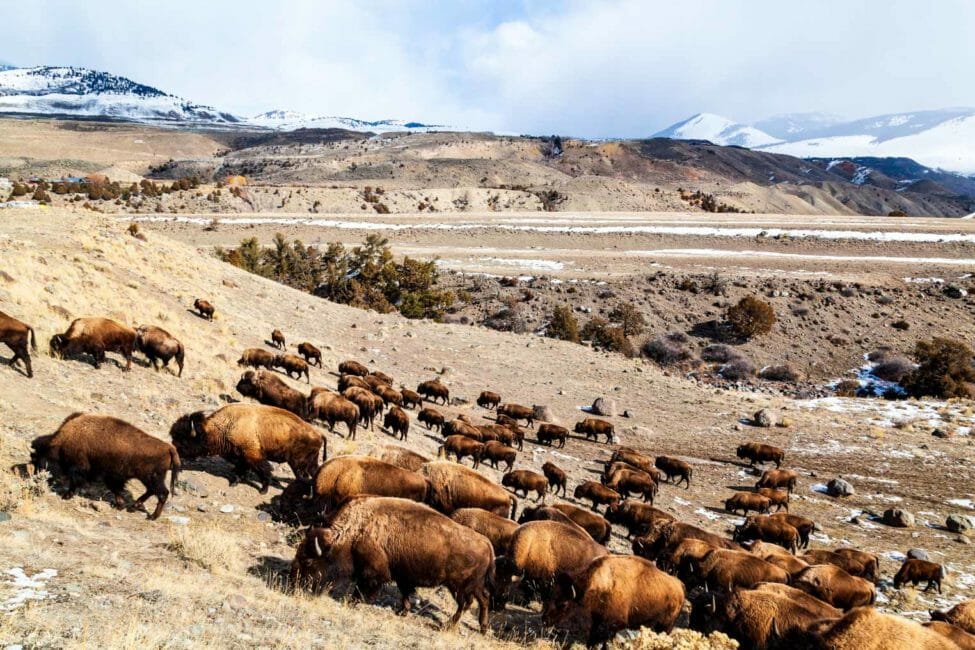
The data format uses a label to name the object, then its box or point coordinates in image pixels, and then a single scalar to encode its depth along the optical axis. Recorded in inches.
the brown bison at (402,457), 434.9
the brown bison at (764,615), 286.0
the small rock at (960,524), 589.3
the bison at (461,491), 389.4
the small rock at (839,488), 674.2
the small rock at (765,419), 888.3
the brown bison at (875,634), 249.6
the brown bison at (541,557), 316.2
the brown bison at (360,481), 342.0
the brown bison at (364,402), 612.9
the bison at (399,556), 275.1
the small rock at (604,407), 919.0
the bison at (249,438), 368.5
